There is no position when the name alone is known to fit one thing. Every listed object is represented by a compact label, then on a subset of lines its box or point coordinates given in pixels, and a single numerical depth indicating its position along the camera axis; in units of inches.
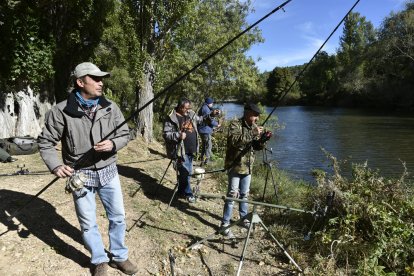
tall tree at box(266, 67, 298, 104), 3250.5
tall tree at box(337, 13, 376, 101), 2165.4
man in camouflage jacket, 211.8
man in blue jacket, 430.0
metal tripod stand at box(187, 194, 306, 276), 159.4
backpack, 351.9
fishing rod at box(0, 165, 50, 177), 256.5
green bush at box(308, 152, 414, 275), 170.1
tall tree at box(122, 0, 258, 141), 448.1
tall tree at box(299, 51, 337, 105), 2687.0
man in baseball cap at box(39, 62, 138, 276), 140.8
